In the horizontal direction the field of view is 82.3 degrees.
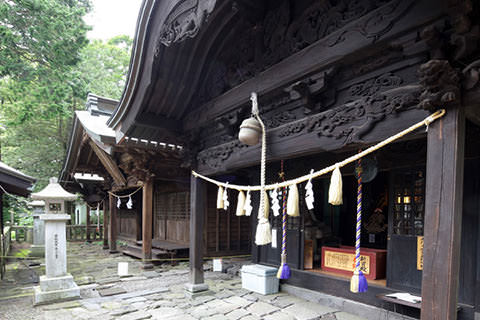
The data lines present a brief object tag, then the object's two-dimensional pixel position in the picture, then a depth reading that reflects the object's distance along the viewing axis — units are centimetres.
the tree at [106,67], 2041
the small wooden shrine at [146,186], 845
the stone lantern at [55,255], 611
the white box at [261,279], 641
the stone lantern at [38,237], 1273
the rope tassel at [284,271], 445
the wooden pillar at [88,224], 1640
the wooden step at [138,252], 978
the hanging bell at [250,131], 403
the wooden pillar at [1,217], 1012
